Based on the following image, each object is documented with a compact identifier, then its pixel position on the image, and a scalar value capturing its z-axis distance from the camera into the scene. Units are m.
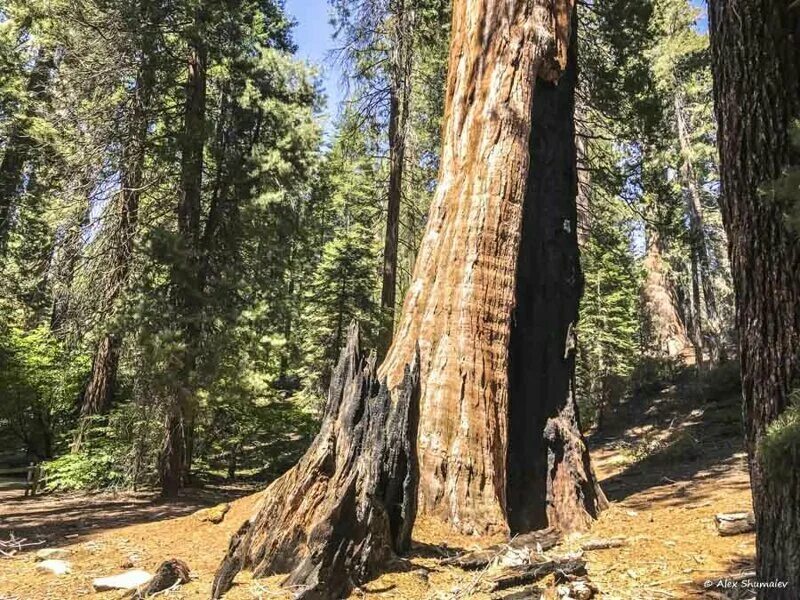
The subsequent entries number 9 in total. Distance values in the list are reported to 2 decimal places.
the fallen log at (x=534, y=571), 4.12
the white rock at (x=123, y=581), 4.35
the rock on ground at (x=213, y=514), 6.60
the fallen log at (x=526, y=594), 3.77
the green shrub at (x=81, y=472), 12.03
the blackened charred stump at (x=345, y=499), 4.00
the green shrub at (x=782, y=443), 2.54
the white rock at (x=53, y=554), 5.61
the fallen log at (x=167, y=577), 4.07
